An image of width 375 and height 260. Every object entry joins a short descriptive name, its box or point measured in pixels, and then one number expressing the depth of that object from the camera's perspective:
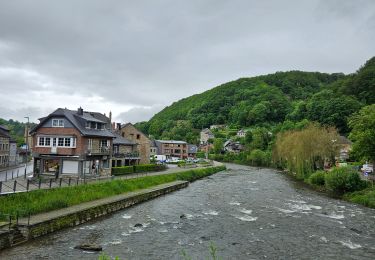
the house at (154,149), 109.32
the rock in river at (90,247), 21.50
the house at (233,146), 167.38
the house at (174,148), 140.12
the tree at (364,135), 47.84
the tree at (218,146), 165.75
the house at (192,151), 154.12
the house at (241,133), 192.73
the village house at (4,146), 71.06
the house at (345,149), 86.40
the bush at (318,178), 56.06
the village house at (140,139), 82.00
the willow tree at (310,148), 64.38
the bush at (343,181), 46.84
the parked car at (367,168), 59.91
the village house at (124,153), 66.31
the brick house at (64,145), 48.25
